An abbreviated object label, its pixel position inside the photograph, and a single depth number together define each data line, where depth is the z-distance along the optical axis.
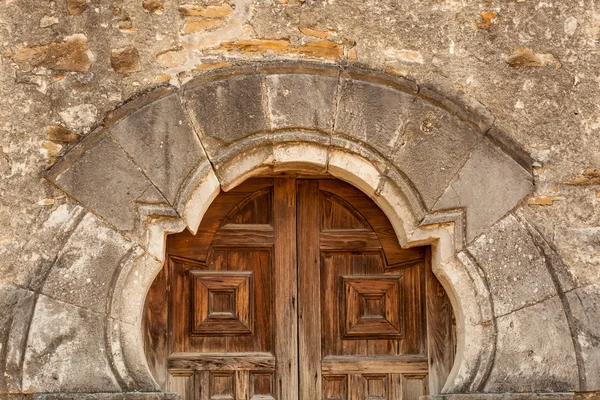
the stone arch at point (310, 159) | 4.36
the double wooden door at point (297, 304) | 4.62
